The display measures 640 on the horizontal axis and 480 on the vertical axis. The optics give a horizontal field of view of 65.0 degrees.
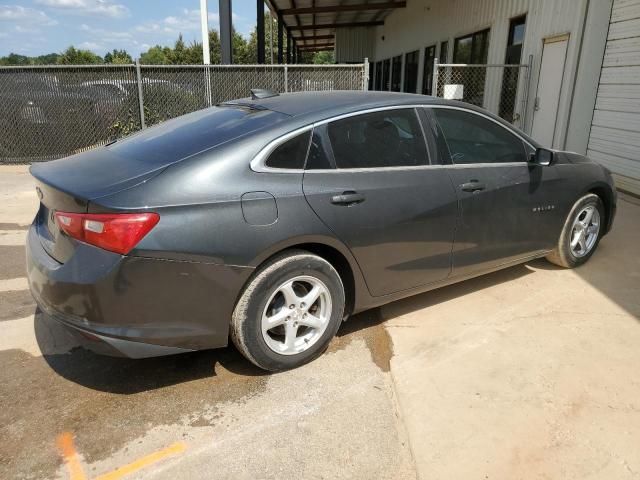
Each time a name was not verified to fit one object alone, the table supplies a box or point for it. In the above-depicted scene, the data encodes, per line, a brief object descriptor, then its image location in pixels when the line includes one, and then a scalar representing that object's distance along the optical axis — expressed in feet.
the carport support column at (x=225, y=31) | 40.72
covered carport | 63.67
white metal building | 25.79
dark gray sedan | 8.23
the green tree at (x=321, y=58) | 264.15
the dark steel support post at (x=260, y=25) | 54.75
